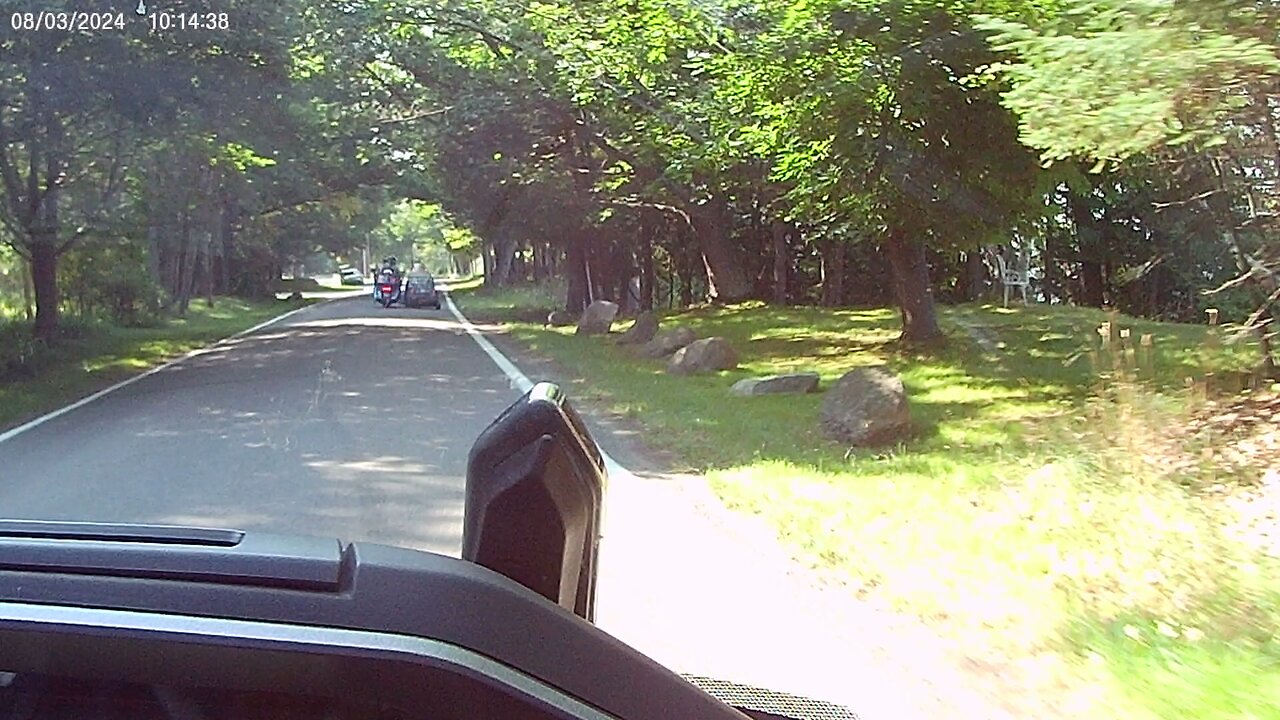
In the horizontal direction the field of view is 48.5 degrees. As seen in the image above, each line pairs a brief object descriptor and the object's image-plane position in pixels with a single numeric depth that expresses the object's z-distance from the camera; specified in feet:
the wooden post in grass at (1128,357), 45.98
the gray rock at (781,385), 57.47
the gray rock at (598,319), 105.50
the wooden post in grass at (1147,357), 51.11
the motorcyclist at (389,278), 177.49
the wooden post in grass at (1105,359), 54.13
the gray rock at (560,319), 125.08
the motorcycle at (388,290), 175.11
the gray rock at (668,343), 78.38
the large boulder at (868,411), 43.47
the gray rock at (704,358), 69.15
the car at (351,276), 318.45
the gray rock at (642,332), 88.63
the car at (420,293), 169.99
